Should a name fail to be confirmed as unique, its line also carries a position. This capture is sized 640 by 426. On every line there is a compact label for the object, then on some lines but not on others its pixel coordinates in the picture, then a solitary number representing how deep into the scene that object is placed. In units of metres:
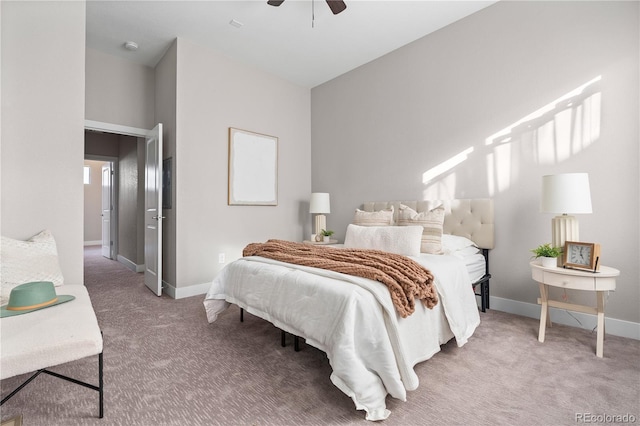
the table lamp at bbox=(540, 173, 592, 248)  2.26
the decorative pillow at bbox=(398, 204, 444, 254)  2.78
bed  1.54
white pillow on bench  1.90
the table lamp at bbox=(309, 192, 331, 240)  4.45
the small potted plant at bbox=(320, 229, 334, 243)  4.30
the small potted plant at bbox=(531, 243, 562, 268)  2.35
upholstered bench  1.26
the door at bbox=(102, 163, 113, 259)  6.55
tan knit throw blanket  1.79
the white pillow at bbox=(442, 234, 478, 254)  2.85
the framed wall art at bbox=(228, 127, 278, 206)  4.17
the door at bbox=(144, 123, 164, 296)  3.66
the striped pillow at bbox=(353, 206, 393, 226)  3.39
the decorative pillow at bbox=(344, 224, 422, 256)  2.60
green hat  1.63
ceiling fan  2.69
